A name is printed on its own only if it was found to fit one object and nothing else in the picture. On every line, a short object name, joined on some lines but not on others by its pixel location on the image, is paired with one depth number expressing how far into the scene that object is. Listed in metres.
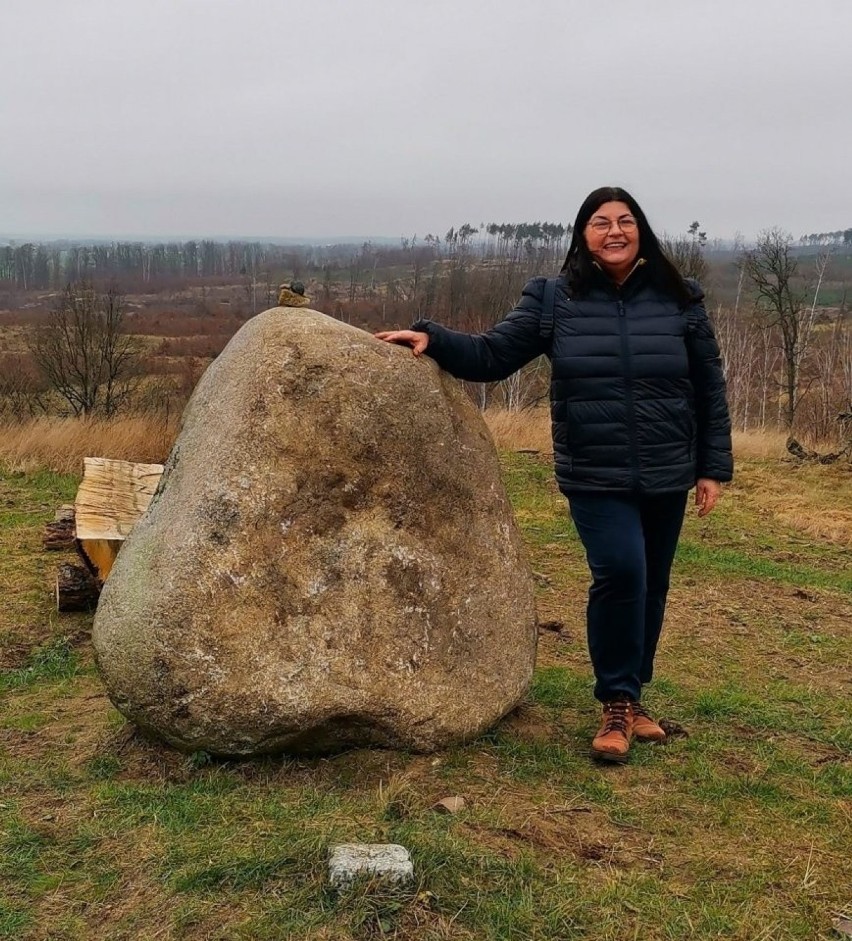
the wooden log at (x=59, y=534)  7.02
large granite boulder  3.29
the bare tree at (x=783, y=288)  19.25
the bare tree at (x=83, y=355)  18.91
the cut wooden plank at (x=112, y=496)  6.09
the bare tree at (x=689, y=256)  17.58
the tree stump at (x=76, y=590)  5.73
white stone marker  2.50
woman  3.48
